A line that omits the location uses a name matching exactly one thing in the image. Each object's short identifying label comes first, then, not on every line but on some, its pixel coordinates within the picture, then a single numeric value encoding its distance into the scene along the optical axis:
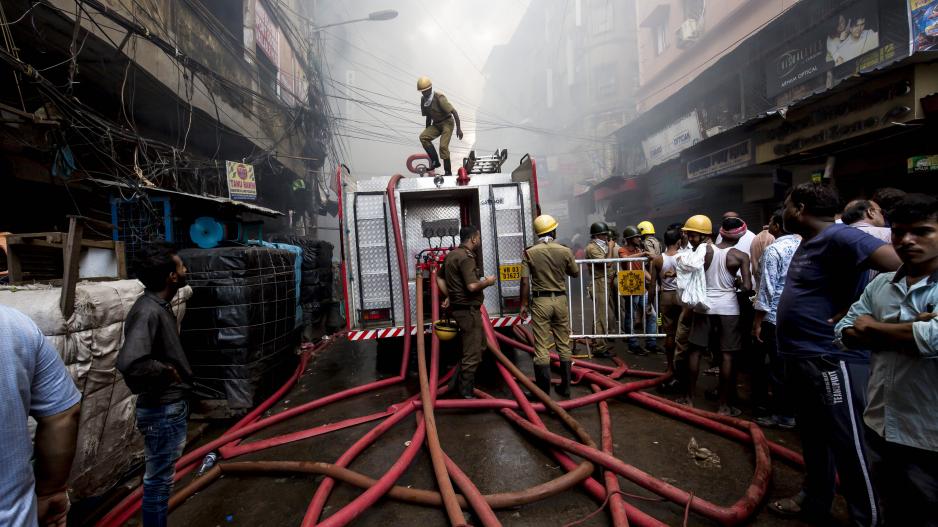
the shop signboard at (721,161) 8.89
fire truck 5.61
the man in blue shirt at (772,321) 3.65
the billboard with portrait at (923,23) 7.45
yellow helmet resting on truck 4.50
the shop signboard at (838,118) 5.82
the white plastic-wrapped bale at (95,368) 2.82
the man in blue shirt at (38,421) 1.28
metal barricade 6.07
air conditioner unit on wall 18.38
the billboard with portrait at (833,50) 9.02
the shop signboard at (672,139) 14.70
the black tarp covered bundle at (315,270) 8.63
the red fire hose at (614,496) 2.36
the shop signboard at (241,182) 9.19
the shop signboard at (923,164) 5.97
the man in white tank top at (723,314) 3.98
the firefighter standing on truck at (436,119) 7.01
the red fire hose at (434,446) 2.47
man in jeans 2.38
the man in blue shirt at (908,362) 1.70
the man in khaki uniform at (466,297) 4.54
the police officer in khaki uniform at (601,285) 6.28
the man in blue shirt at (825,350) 2.18
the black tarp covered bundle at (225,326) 4.56
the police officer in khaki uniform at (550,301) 4.59
